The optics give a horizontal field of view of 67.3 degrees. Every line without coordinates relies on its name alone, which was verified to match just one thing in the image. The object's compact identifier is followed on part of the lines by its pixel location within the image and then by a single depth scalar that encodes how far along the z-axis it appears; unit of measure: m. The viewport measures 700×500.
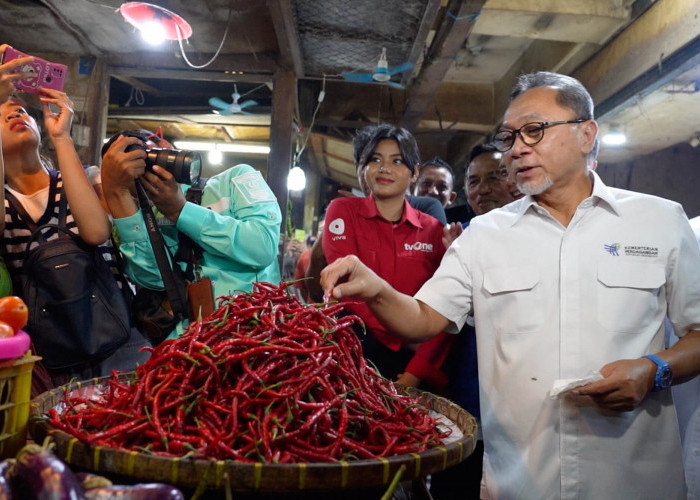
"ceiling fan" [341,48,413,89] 5.08
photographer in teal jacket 2.45
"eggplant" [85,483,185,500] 0.96
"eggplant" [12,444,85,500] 0.90
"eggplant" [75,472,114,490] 1.00
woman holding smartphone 2.38
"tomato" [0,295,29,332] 1.35
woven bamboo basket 1.08
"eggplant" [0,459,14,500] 0.92
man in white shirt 2.04
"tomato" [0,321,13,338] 1.27
